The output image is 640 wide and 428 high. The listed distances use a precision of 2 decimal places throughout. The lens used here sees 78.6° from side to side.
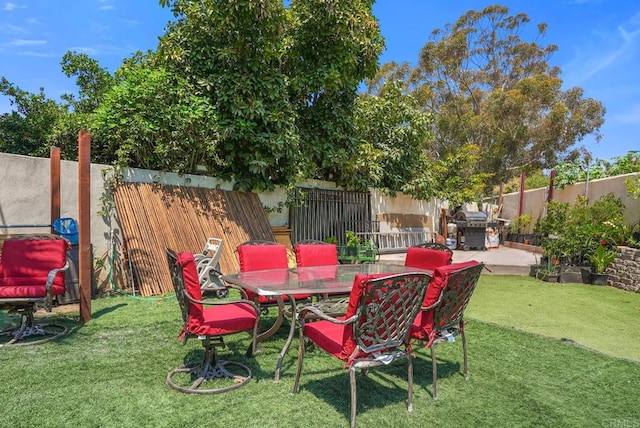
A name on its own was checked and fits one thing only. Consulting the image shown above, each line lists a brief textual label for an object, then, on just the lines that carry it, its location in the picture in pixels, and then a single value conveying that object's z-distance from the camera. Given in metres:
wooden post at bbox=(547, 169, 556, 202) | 11.15
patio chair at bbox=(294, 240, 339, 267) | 4.47
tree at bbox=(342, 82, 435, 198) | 10.96
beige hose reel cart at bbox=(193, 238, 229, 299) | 5.37
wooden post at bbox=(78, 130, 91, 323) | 4.13
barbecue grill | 11.52
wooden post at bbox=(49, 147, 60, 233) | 5.01
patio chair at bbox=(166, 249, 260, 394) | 2.65
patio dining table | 2.97
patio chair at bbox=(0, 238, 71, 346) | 3.51
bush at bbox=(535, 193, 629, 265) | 7.68
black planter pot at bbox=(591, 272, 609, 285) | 7.39
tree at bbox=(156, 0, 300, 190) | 6.77
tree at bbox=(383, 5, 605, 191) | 20.80
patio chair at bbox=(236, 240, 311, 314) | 3.93
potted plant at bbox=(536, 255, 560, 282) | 7.54
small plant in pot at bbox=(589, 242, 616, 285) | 7.39
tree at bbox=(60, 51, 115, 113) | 10.46
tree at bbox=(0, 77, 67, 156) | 8.71
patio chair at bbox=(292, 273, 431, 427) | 2.28
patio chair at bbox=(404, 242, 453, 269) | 3.97
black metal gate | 8.40
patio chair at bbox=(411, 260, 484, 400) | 2.70
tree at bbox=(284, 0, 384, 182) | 7.77
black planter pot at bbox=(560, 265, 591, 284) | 7.51
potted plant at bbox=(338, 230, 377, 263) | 7.74
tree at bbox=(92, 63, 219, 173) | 6.08
